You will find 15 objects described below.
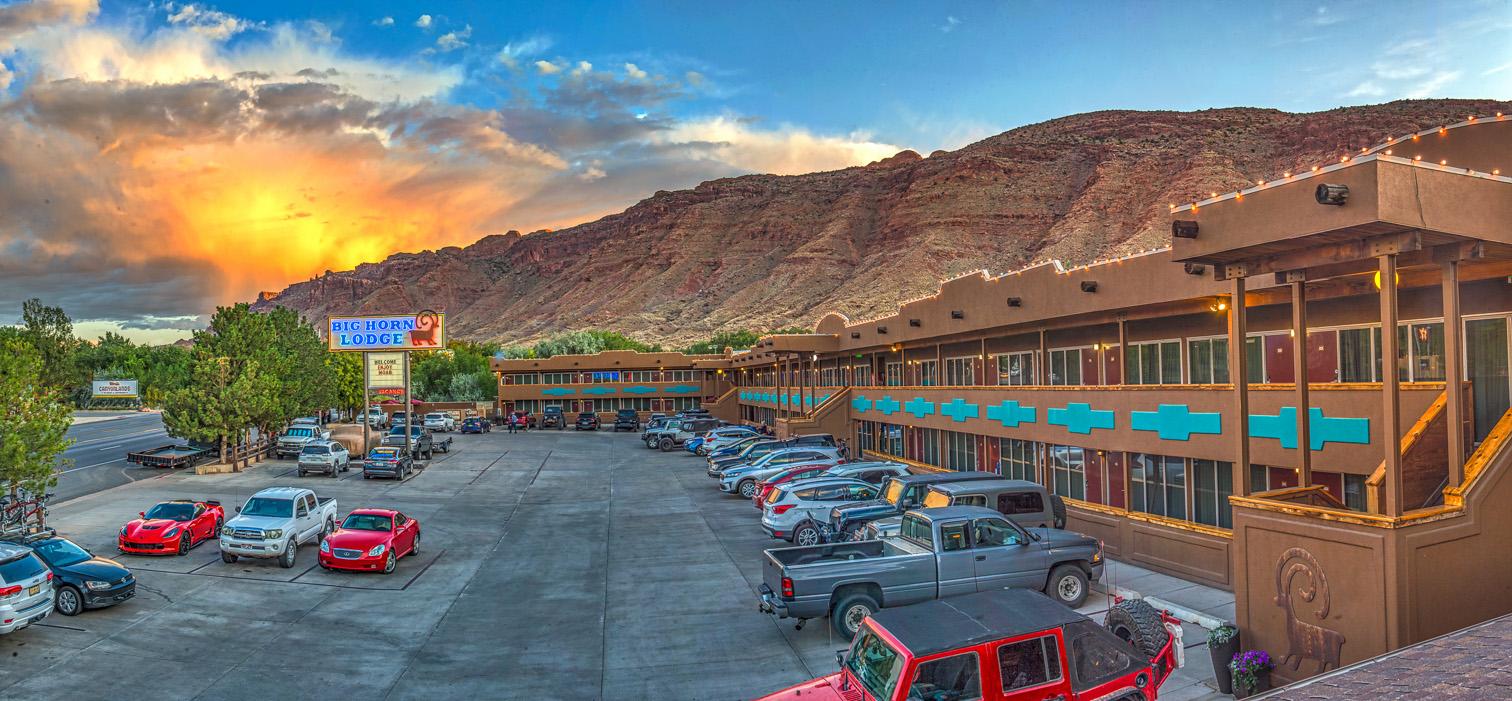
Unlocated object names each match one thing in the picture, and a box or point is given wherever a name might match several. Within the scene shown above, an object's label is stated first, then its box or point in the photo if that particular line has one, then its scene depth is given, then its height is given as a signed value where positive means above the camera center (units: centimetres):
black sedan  1476 -358
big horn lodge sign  4581 +227
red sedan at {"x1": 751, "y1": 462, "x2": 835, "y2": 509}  2517 -337
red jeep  776 -285
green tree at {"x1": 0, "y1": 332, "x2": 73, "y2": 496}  1944 -107
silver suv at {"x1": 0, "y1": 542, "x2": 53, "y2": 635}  1271 -323
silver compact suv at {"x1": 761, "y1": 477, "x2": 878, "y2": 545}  2084 -351
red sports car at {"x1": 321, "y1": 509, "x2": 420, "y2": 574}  1861 -380
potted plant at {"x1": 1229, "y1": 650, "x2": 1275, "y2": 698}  1029 -390
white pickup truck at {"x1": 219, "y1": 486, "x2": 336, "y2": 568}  1889 -351
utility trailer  3866 -367
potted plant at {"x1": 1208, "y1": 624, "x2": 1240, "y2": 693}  1066 -374
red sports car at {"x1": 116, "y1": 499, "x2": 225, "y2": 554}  1973 -364
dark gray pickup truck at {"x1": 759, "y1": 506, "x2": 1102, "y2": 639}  1301 -330
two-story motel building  978 -69
